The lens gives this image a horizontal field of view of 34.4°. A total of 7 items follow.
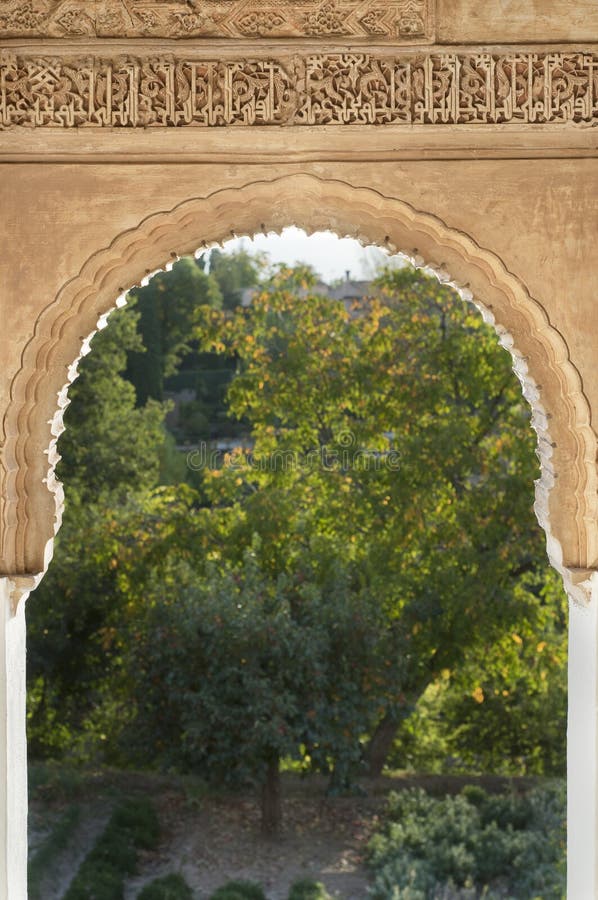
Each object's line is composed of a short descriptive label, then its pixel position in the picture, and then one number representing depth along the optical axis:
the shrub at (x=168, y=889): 6.47
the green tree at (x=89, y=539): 8.82
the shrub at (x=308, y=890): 6.52
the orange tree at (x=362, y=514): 7.52
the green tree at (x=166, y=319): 11.53
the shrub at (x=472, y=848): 6.68
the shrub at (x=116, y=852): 6.55
